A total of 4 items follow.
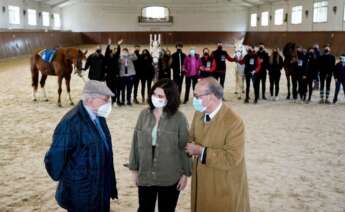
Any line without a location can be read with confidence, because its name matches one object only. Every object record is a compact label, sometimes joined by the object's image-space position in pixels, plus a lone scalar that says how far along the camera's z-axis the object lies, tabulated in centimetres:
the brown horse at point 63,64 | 1150
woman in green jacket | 330
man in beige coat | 290
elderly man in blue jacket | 285
